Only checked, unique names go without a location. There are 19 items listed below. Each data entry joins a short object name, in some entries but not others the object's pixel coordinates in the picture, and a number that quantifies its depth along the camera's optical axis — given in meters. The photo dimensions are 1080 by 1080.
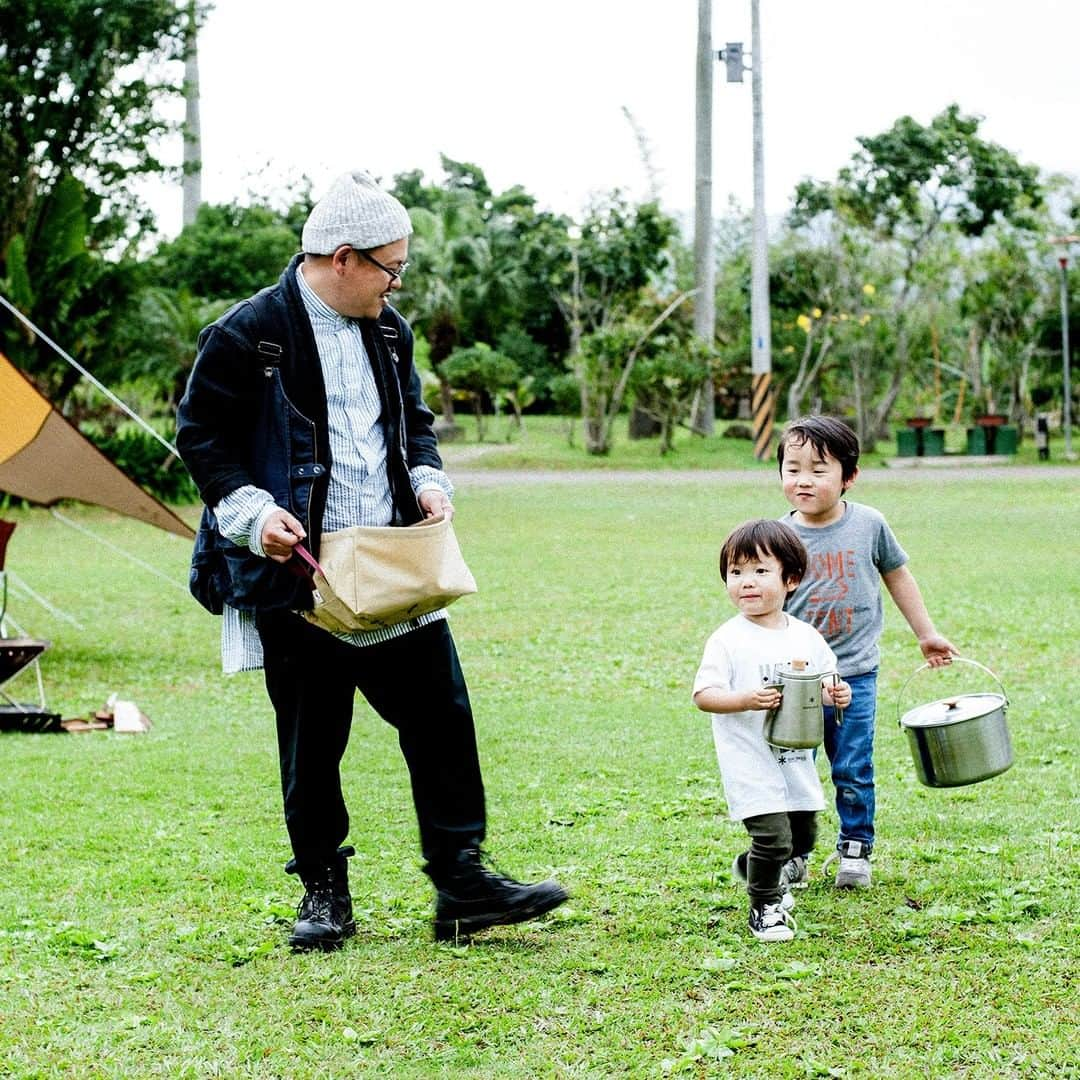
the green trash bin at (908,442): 26.23
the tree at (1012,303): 28.41
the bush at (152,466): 20.31
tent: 7.75
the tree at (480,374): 30.88
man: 3.67
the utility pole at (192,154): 31.41
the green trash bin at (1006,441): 26.34
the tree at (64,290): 18.84
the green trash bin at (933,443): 26.25
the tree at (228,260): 28.64
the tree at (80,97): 19.78
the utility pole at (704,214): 28.84
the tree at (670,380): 26.14
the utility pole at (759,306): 25.95
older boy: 4.16
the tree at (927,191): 29.27
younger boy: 3.79
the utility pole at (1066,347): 25.38
